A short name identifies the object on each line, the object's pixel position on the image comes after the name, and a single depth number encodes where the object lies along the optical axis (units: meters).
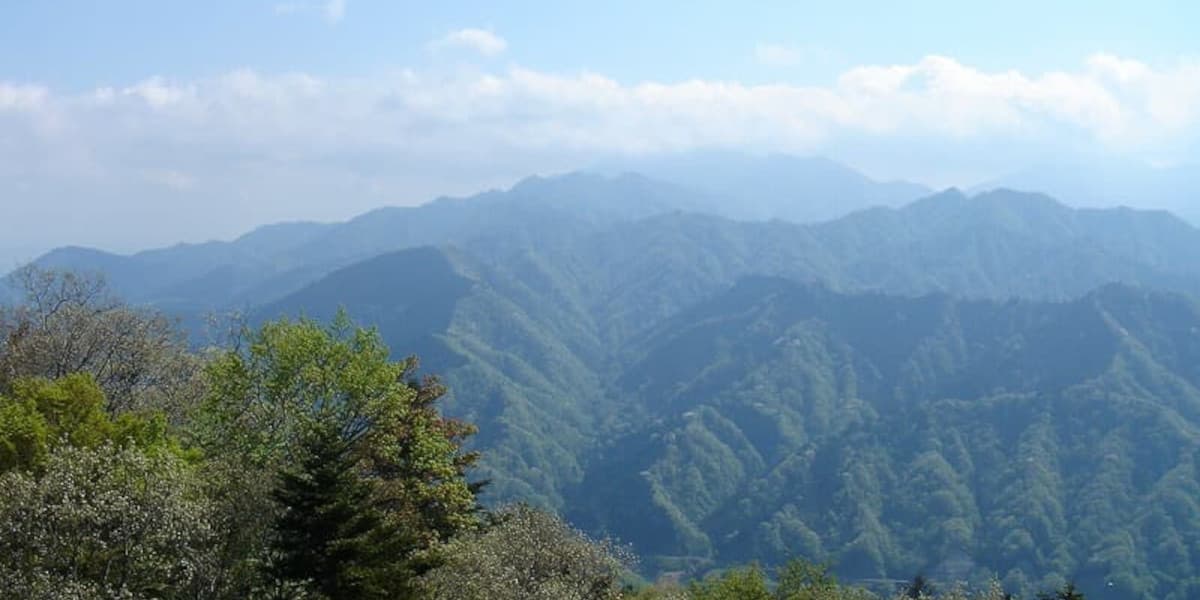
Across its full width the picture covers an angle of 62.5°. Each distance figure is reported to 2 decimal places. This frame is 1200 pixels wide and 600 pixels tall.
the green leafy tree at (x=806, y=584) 57.03
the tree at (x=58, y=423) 37.16
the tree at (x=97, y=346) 64.25
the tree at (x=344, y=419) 42.16
